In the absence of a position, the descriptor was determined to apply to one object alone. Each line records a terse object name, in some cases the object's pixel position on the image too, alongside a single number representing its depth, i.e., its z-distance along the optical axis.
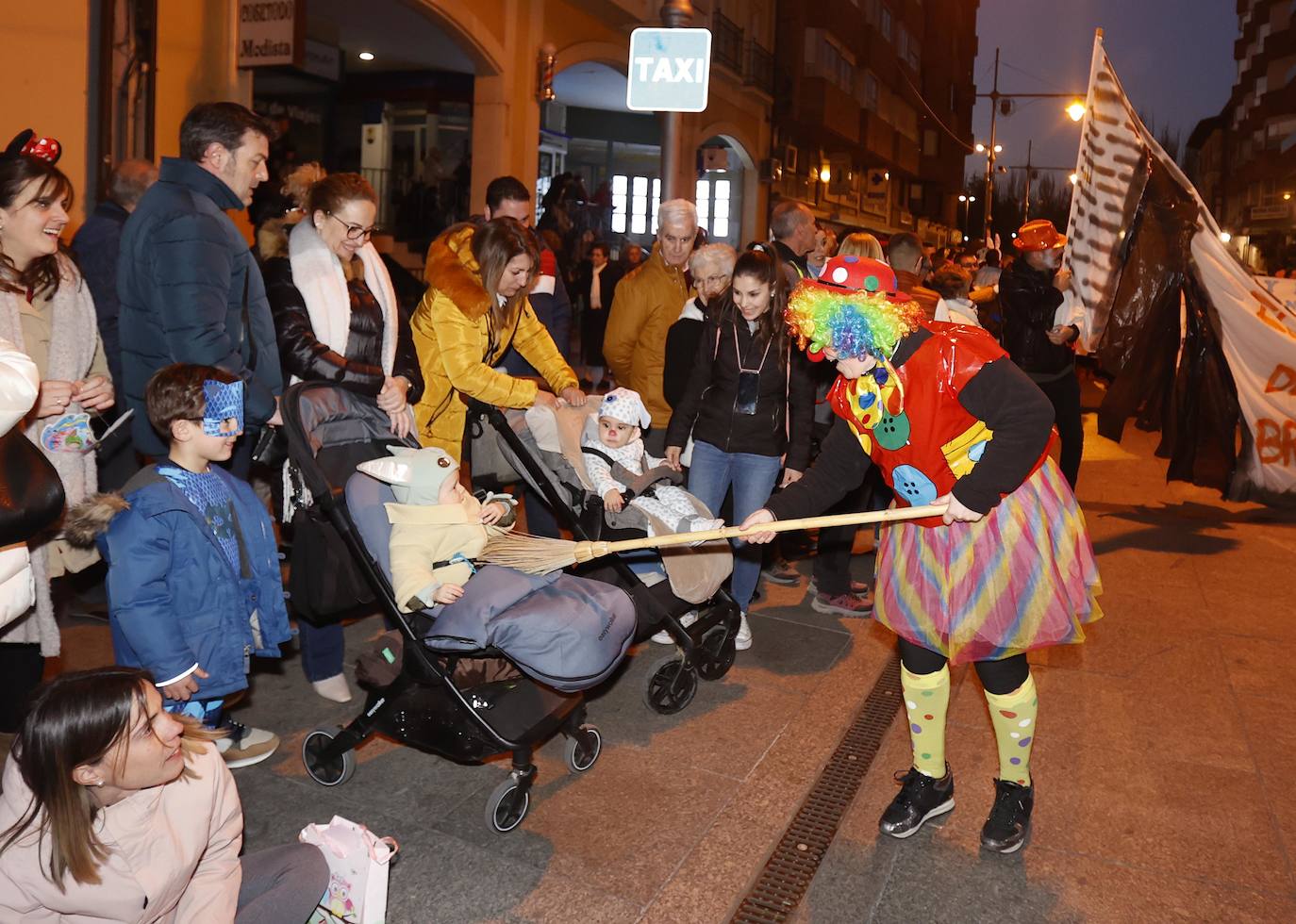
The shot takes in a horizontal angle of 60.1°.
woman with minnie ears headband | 3.70
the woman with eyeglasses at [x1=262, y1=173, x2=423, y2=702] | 4.53
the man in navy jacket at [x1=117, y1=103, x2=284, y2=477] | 4.07
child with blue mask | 3.35
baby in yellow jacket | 3.57
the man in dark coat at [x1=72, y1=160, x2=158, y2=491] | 5.12
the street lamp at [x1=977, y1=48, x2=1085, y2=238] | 25.90
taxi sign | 9.84
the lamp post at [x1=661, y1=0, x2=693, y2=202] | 10.09
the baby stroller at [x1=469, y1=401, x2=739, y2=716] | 4.42
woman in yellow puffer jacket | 4.85
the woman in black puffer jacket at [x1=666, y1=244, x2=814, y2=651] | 5.20
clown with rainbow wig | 3.19
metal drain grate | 3.32
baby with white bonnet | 4.68
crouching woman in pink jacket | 2.25
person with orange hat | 7.30
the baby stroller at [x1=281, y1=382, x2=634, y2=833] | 3.54
